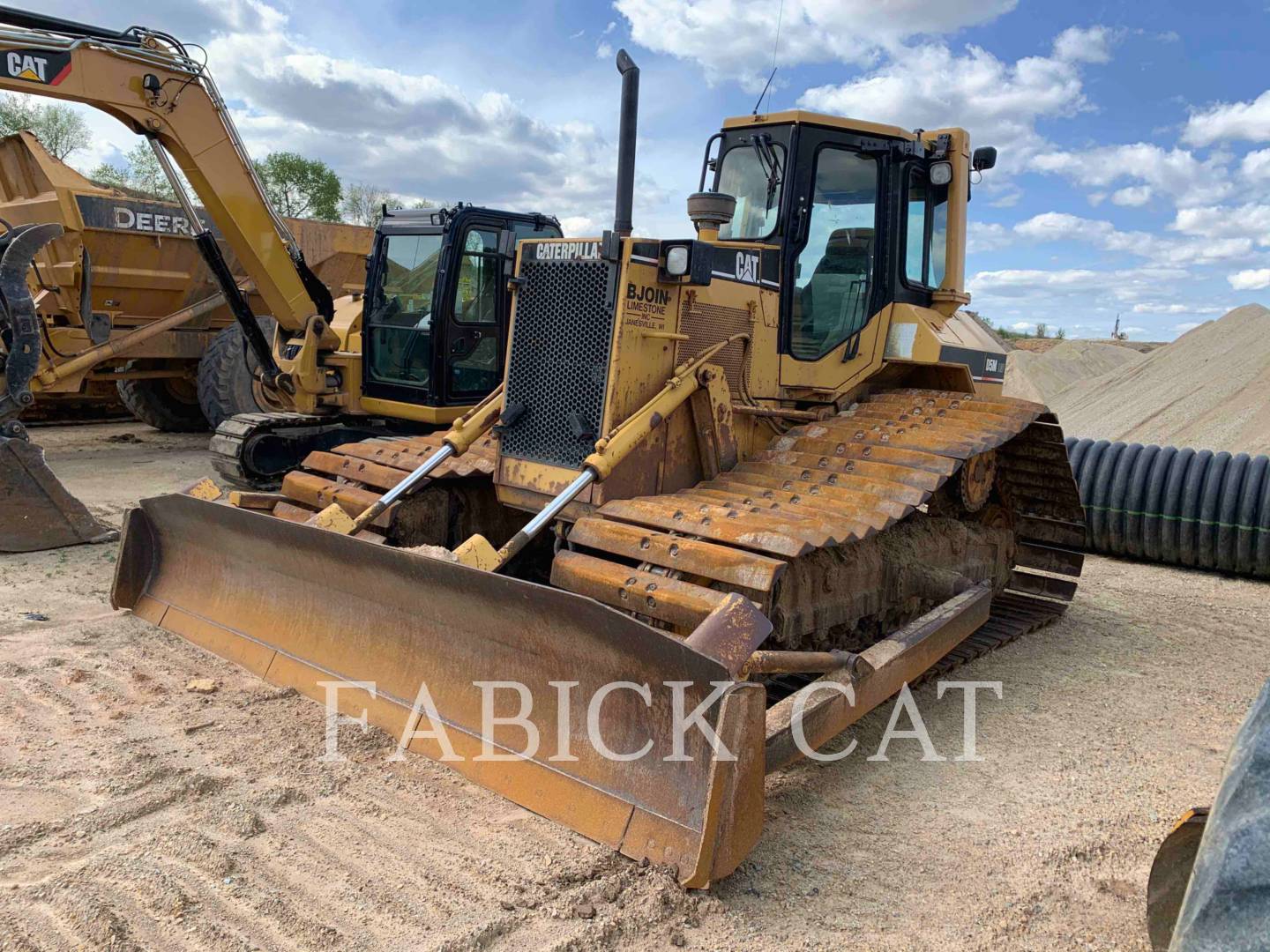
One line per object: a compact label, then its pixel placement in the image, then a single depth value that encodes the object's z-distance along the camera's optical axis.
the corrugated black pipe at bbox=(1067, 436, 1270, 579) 7.22
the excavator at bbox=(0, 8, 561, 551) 7.53
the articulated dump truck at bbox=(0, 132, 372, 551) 9.94
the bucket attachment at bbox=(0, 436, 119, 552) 6.38
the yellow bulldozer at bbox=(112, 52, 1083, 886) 3.26
